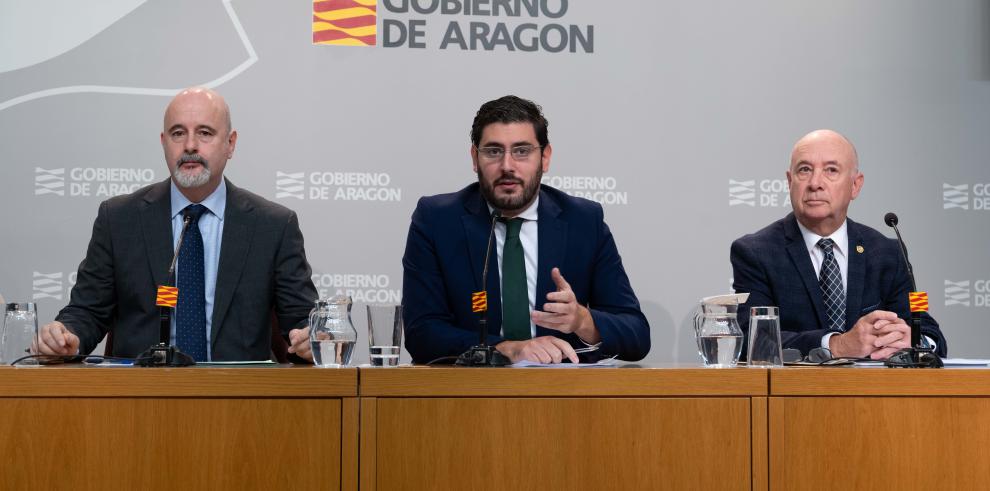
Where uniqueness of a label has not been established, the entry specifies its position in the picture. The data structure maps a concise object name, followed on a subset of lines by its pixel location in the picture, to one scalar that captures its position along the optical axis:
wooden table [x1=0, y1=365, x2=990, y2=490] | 1.97
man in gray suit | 3.17
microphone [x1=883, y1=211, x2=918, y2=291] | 2.61
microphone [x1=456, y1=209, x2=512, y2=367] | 2.26
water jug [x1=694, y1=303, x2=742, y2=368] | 2.33
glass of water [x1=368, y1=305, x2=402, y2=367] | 2.44
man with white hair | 3.34
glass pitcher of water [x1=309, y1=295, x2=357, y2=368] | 2.36
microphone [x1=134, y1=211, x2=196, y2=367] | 2.17
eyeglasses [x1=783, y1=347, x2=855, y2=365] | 2.46
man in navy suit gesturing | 3.10
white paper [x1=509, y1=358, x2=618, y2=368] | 2.23
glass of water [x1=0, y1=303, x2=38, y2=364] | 2.43
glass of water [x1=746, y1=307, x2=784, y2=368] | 2.32
